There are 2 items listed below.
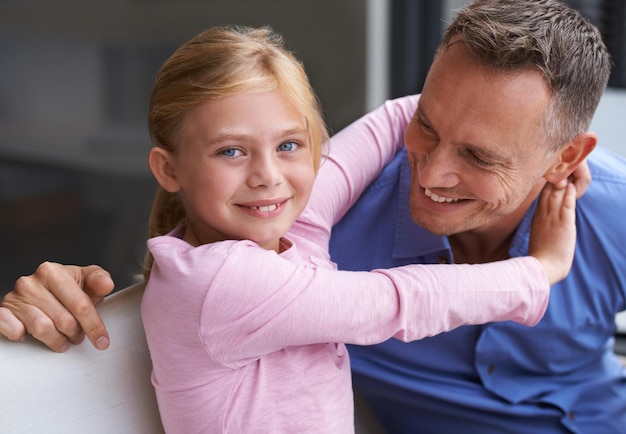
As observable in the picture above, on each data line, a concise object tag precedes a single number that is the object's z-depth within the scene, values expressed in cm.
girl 138
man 157
